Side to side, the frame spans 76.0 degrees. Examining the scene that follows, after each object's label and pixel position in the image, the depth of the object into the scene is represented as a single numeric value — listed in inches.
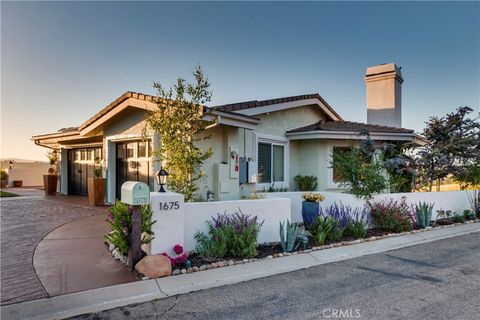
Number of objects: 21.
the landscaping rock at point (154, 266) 195.6
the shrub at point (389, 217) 341.7
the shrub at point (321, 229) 279.6
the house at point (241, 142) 388.8
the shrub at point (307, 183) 497.4
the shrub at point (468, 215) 453.8
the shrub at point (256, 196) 319.9
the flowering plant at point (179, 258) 214.5
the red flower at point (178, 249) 217.8
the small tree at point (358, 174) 346.9
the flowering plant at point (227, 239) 231.1
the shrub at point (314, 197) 347.5
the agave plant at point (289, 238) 253.6
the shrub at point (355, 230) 312.0
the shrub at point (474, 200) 487.5
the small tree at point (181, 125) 289.3
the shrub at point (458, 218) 425.1
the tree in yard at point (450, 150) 478.6
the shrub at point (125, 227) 215.3
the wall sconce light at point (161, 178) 241.3
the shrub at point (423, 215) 375.9
